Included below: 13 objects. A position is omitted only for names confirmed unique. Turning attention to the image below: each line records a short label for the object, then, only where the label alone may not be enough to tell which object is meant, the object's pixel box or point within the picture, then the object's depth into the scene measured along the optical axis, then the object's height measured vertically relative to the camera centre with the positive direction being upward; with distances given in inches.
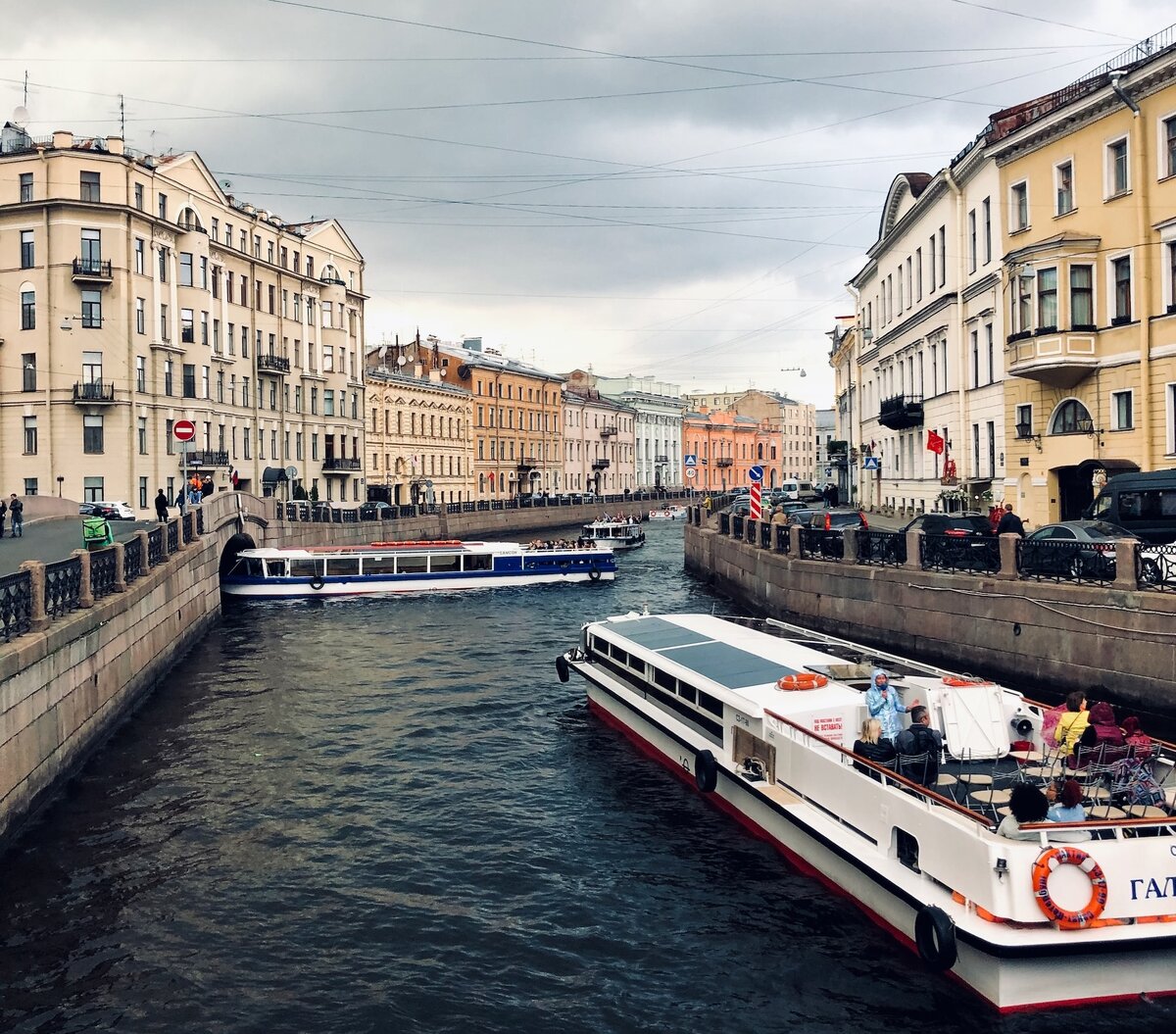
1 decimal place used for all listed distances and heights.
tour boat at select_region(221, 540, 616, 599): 1632.6 -97.6
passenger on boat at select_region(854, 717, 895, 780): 455.5 -108.4
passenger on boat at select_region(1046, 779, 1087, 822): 375.2 -109.3
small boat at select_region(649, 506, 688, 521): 4067.4 -49.8
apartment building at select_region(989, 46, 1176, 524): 1003.9 +203.7
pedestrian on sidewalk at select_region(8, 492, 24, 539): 1226.5 -0.8
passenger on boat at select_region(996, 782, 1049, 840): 369.1 -108.9
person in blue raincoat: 492.4 -95.7
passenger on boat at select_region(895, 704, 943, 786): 442.0 -105.6
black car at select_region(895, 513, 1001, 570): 813.2 -39.0
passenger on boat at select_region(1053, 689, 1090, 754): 447.2 -96.1
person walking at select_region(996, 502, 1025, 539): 853.8 -24.4
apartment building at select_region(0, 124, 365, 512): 1791.3 +337.3
